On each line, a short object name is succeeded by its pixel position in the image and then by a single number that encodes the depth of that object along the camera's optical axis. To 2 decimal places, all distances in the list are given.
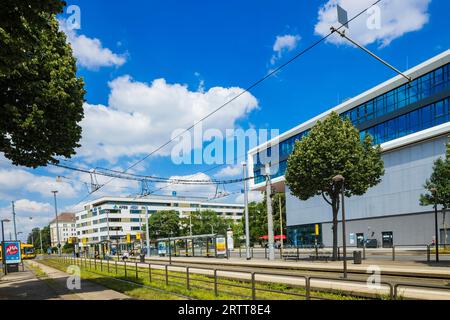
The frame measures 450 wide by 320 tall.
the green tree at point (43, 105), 13.47
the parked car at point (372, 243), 50.03
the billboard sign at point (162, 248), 52.39
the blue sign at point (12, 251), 29.79
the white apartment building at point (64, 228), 175.43
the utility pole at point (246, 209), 34.00
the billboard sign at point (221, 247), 39.31
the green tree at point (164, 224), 96.31
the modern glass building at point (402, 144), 42.78
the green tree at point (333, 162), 26.34
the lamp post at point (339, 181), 16.63
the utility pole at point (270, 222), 31.64
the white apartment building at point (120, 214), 114.25
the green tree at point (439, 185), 34.50
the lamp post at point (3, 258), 28.54
